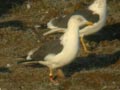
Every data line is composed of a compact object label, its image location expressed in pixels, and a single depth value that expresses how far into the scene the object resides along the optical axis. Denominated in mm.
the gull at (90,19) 24141
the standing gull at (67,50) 18719
